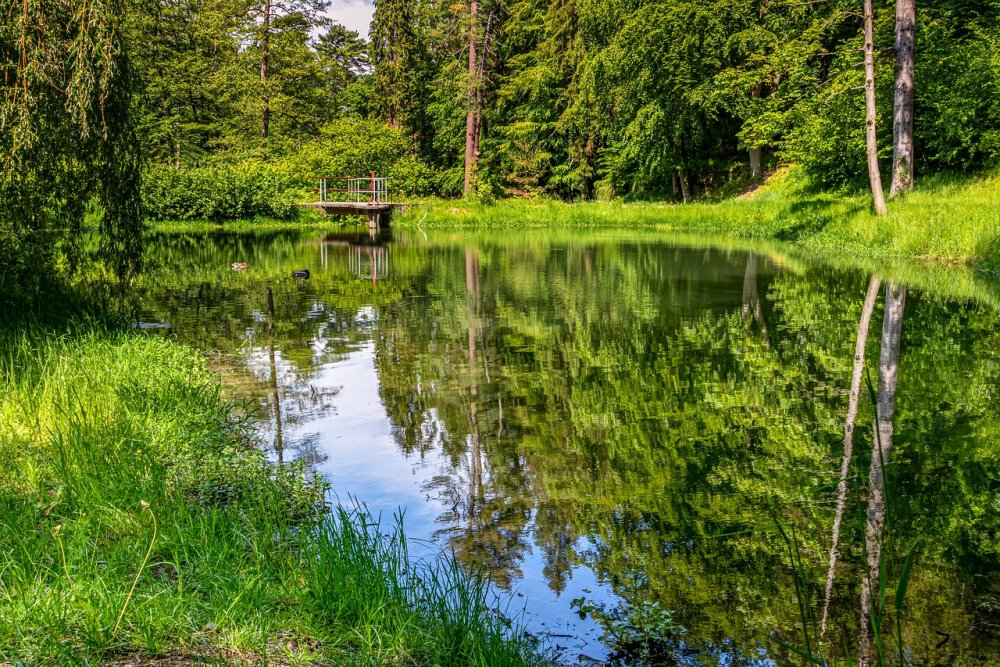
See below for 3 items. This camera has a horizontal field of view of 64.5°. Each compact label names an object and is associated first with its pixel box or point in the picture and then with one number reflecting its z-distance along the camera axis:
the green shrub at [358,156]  43.31
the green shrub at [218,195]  37.81
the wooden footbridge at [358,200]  37.34
